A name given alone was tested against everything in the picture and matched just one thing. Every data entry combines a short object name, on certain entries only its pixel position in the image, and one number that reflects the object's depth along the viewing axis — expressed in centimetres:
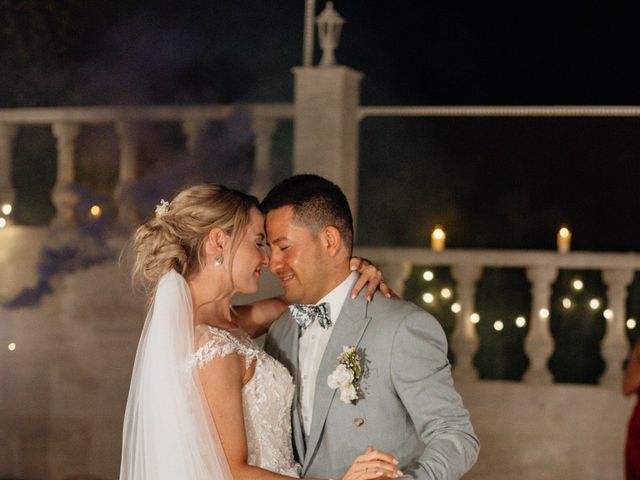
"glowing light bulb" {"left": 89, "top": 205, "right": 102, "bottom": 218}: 546
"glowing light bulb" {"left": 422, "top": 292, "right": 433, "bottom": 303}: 569
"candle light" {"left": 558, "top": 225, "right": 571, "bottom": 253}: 504
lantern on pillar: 519
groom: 265
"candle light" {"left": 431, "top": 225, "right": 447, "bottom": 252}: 515
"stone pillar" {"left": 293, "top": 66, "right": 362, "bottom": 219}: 510
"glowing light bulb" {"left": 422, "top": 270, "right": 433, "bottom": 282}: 556
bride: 259
